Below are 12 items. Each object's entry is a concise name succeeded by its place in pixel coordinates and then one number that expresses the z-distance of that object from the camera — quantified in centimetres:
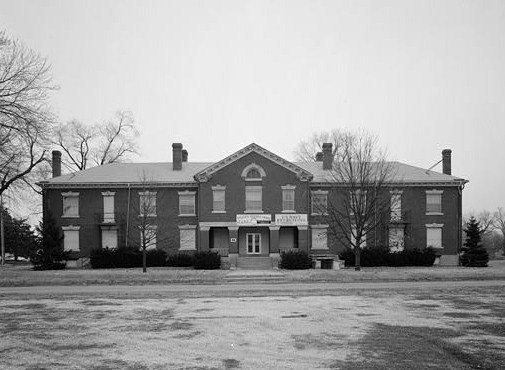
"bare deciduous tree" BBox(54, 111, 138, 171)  5966
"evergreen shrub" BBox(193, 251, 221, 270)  3462
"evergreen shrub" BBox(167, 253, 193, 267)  3769
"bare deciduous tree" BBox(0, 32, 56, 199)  2836
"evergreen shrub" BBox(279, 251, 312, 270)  3397
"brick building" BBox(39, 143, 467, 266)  3950
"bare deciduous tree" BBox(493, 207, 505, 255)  11291
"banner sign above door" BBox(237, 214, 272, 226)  3922
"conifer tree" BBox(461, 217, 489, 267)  3653
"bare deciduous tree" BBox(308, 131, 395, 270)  3116
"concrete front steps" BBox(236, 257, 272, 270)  3609
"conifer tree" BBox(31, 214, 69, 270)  3634
